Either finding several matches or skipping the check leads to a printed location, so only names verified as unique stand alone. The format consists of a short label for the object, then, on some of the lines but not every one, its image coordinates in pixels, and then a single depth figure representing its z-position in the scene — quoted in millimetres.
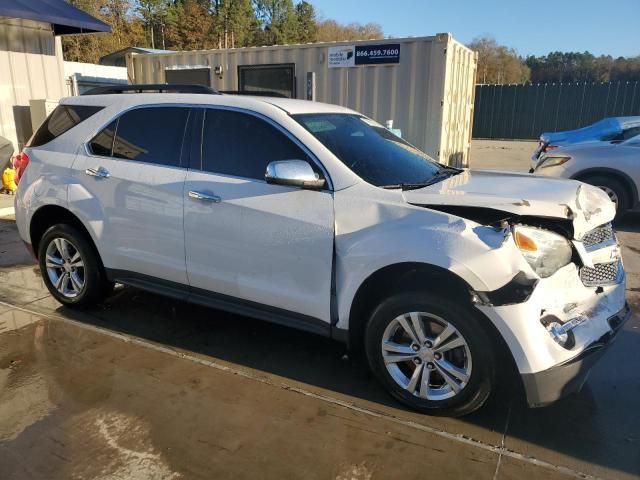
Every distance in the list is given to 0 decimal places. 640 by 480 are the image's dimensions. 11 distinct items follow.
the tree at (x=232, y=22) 58562
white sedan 7426
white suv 2730
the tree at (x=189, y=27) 56406
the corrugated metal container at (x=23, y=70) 9656
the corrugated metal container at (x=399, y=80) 8984
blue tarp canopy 8820
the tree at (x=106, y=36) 41406
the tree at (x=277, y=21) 61312
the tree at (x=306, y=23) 65562
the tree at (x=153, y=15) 54347
